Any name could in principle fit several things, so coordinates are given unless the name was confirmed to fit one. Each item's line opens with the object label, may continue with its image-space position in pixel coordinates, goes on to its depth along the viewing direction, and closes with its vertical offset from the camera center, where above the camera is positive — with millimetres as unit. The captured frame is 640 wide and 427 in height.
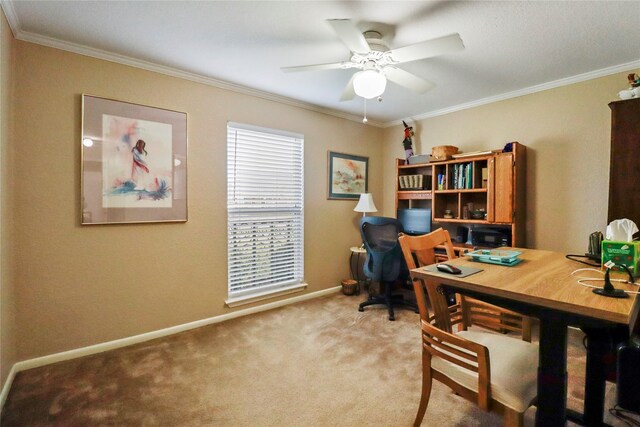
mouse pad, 1230 -284
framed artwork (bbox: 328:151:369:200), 3750 +427
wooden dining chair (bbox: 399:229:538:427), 1122 -672
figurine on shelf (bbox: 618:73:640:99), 2107 +873
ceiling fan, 1616 +956
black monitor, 3559 -156
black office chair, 3029 -457
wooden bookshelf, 2855 +183
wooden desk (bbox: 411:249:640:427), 907 -328
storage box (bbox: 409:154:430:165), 3588 +612
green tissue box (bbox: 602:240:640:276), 1216 -193
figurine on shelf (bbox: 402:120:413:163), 3792 +848
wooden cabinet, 2049 +337
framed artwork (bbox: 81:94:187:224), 2217 +357
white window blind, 2984 -35
